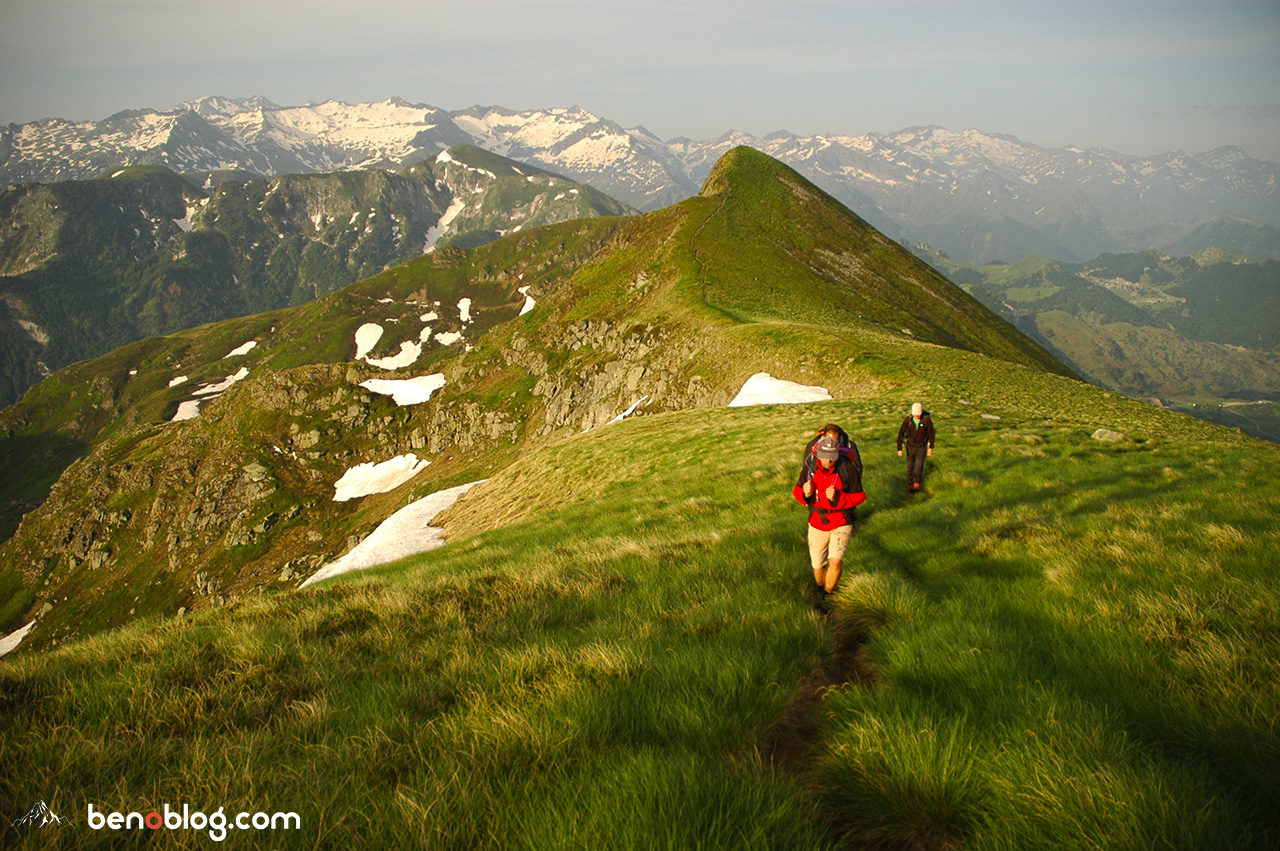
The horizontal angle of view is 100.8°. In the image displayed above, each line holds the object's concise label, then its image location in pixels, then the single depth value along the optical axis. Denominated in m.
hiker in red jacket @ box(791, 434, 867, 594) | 7.48
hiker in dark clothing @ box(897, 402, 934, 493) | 14.64
